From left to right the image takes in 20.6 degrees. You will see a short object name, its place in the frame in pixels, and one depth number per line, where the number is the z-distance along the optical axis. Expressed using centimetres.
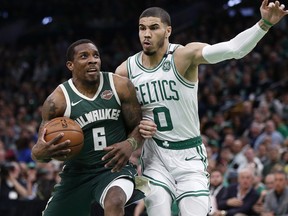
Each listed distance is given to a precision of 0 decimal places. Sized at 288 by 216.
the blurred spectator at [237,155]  1280
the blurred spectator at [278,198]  1048
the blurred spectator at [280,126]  1388
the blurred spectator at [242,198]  1054
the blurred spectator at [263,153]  1248
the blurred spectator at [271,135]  1332
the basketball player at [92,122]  715
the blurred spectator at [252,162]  1217
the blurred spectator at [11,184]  1256
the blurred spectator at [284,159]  1192
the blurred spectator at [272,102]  1477
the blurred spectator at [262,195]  1052
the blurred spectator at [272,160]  1209
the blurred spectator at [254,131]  1381
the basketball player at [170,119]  714
